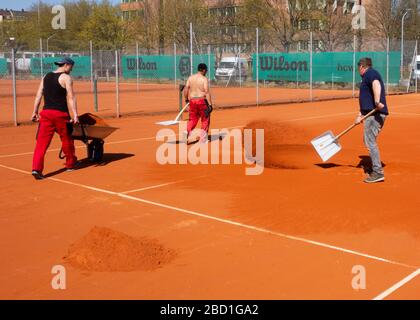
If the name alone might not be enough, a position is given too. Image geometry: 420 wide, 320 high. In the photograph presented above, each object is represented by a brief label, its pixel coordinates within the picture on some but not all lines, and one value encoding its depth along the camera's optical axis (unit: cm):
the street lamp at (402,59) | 3375
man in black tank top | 1003
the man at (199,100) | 1355
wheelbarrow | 1055
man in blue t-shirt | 922
